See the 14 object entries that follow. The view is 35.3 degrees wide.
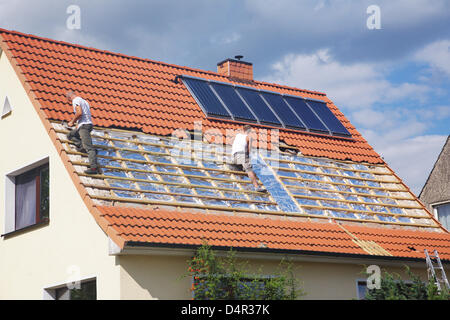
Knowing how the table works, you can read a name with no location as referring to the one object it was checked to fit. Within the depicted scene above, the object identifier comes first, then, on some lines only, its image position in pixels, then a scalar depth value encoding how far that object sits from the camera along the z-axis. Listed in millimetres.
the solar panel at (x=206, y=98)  17000
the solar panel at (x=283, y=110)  18328
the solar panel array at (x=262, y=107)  17438
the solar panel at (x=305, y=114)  18750
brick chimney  19938
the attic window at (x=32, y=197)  14312
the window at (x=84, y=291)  12348
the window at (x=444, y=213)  25136
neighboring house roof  25375
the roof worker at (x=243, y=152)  15164
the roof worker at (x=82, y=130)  13070
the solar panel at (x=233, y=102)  17500
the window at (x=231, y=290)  11688
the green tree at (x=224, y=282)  11711
